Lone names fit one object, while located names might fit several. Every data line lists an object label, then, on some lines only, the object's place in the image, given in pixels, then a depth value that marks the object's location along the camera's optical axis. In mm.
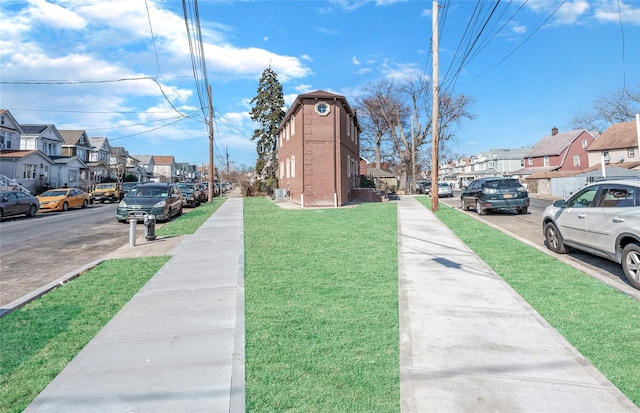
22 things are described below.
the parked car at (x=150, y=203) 15086
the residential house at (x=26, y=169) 34094
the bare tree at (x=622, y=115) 46697
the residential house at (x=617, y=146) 39219
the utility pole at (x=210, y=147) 29797
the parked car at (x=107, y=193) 32719
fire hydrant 10195
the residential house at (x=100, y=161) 53656
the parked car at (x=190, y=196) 25392
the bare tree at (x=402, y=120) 43906
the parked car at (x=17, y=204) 17734
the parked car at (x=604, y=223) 5746
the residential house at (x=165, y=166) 101375
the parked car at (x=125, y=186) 36781
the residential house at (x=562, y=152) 53688
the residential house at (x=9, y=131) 37281
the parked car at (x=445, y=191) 36625
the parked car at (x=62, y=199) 22703
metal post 9505
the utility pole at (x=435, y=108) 16984
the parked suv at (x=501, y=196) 15539
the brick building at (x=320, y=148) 21984
